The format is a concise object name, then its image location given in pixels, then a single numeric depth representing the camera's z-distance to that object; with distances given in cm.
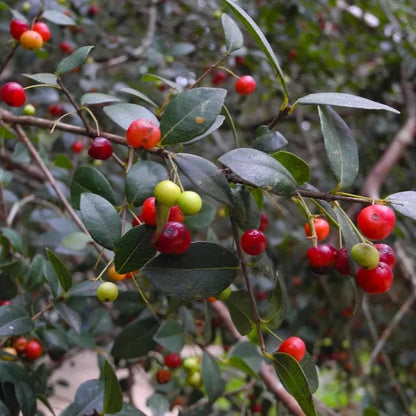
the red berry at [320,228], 28
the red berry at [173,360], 39
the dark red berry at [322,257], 27
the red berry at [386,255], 26
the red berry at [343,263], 27
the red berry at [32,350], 34
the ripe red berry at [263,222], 32
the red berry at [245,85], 34
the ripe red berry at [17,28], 36
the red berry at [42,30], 37
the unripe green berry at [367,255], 24
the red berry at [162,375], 40
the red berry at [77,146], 54
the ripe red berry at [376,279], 25
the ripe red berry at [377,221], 25
